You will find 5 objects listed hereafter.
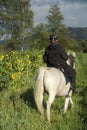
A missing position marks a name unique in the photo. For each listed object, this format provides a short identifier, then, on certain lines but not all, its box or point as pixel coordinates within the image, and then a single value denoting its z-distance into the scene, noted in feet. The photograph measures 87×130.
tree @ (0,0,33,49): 186.60
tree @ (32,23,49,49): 210.59
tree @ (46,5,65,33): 281.95
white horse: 31.22
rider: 33.58
